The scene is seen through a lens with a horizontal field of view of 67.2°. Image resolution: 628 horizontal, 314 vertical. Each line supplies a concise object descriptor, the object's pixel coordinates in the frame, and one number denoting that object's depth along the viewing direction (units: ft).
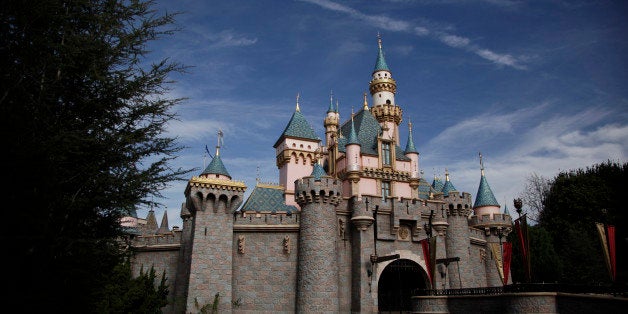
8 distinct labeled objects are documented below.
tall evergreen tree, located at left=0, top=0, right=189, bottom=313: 29.96
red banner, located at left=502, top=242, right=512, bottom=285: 76.23
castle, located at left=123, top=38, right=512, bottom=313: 79.15
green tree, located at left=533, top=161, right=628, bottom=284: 117.29
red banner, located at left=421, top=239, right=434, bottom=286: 78.84
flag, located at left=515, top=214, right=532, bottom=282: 59.52
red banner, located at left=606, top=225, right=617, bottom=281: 61.87
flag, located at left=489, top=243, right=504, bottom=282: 79.41
